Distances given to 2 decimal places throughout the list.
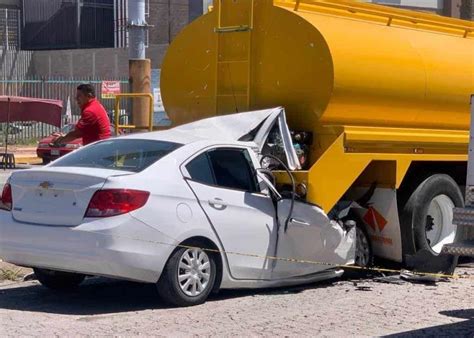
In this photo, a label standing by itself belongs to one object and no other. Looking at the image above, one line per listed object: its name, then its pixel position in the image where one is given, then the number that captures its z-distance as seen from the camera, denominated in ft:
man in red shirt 36.45
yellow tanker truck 32.45
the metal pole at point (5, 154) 92.60
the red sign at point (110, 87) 117.39
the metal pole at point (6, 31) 164.08
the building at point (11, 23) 174.60
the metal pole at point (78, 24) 167.63
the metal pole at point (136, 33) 43.06
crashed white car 26.53
